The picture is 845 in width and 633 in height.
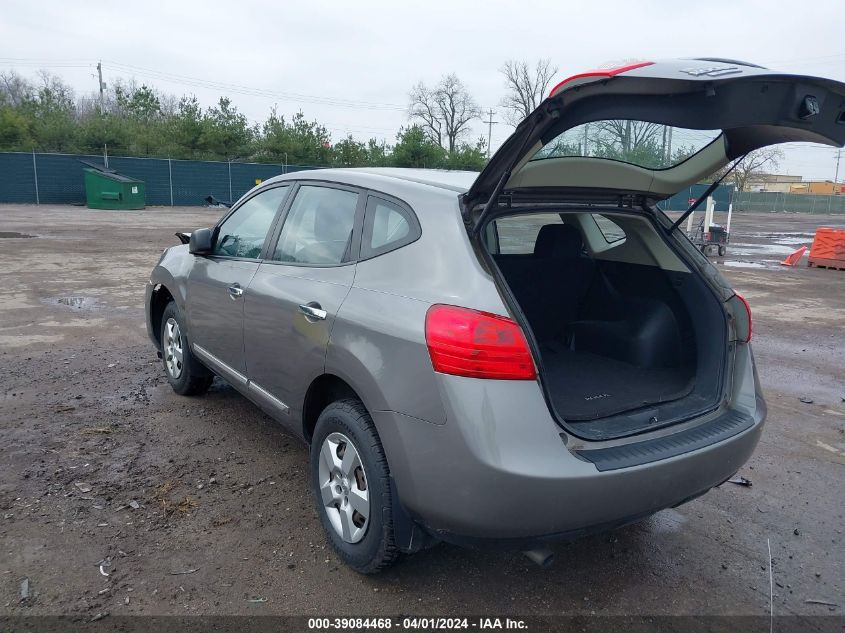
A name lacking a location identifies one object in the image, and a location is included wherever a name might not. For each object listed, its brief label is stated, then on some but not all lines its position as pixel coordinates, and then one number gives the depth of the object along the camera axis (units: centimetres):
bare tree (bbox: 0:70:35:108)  5438
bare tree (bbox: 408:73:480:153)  6794
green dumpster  2764
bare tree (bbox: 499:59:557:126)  6264
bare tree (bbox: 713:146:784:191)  3547
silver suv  229
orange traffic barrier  1463
